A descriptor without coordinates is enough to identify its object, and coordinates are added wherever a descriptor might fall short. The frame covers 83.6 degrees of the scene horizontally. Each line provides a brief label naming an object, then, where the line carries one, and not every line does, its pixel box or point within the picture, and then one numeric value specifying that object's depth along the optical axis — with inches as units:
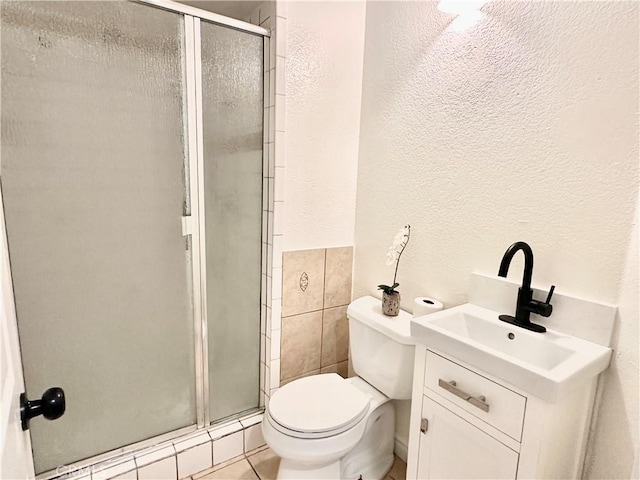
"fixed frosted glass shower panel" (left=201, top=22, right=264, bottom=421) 60.3
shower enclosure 48.3
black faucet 44.0
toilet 50.8
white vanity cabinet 36.6
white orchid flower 61.0
